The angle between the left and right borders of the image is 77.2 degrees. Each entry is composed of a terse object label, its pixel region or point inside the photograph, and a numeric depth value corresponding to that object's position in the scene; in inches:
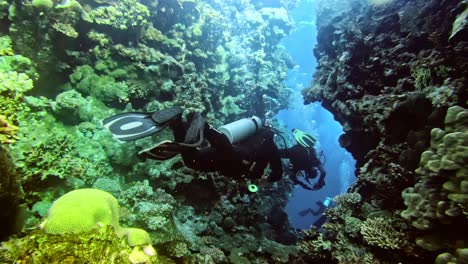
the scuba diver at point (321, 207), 594.9
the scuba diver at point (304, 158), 243.3
